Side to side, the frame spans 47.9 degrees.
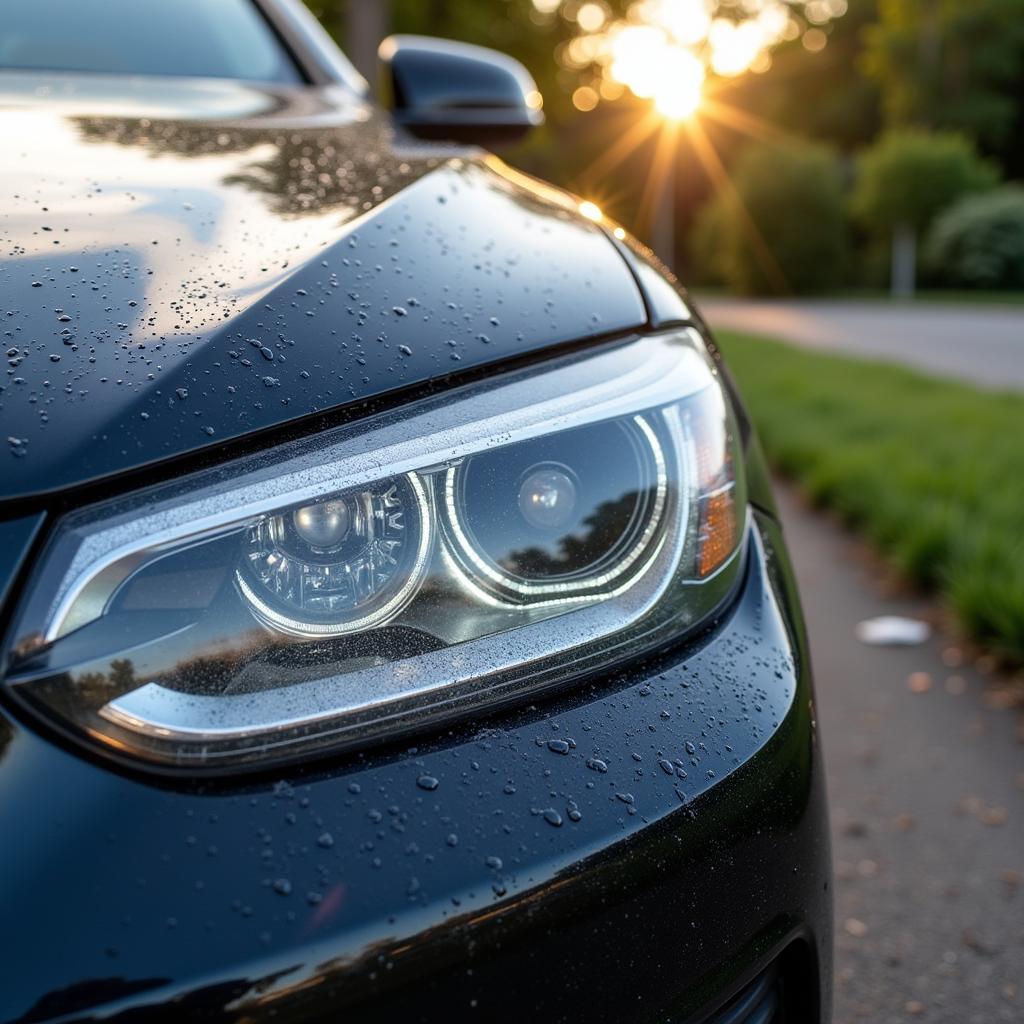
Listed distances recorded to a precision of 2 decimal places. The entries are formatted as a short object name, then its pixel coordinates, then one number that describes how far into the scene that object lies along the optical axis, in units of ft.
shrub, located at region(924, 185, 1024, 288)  98.12
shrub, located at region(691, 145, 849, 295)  104.53
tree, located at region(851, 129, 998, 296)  106.11
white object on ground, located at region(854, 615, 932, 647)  11.25
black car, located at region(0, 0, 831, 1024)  2.36
